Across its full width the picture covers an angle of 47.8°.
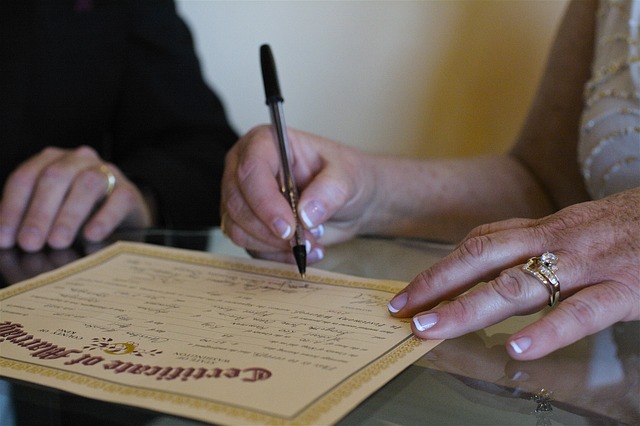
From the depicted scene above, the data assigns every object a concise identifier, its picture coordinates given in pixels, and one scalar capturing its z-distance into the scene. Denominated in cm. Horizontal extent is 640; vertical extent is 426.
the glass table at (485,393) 47
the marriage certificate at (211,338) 45
